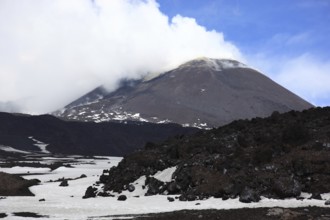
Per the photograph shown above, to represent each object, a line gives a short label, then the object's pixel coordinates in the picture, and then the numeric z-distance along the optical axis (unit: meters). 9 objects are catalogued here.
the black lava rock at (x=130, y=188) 47.25
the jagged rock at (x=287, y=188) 35.59
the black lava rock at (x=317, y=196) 33.66
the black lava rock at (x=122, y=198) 42.62
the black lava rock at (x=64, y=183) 56.88
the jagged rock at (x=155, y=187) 44.16
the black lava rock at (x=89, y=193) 46.69
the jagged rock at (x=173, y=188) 43.16
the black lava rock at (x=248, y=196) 35.02
